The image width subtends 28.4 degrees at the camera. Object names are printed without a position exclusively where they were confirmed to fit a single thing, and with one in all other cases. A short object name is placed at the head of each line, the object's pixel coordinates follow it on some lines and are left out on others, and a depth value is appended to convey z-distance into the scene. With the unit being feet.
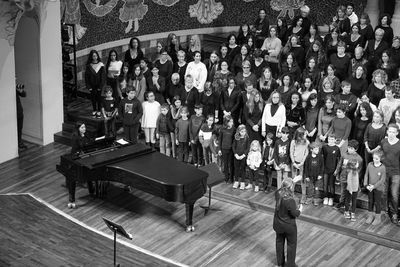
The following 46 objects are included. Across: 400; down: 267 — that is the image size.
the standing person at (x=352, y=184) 38.24
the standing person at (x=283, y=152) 40.19
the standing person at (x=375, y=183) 37.78
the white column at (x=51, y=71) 47.39
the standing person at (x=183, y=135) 43.29
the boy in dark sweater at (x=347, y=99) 40.93
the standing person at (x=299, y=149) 39.78
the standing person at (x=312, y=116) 41.22
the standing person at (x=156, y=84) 46.06
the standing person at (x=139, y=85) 46.48
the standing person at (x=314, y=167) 39.47
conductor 32.91
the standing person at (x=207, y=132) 42.42
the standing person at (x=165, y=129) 44.06
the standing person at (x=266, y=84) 43.75
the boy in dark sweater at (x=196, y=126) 42.91
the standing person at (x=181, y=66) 47.73
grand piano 36.14
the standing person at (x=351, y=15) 49.39
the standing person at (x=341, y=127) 39.86
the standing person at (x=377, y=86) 41.27
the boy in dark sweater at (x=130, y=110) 44.32
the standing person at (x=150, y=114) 44.55
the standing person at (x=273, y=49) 49.21
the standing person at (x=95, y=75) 48.44
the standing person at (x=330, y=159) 39.32
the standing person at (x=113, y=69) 48.83
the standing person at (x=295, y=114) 41.55
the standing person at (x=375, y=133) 38.91
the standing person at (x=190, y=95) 44.70
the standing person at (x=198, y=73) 46.57
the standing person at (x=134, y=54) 49.70
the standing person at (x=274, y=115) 41.37
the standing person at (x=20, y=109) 47.19
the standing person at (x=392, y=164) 37.91
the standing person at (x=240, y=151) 41.21
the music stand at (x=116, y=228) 30.83
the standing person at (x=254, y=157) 40.98
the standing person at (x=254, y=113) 42.55
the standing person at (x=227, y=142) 41.78
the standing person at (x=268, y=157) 40.88
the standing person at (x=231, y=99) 43.53
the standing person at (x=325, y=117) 40.37
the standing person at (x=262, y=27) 53.62
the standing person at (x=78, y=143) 40.55
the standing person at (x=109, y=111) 46.19
